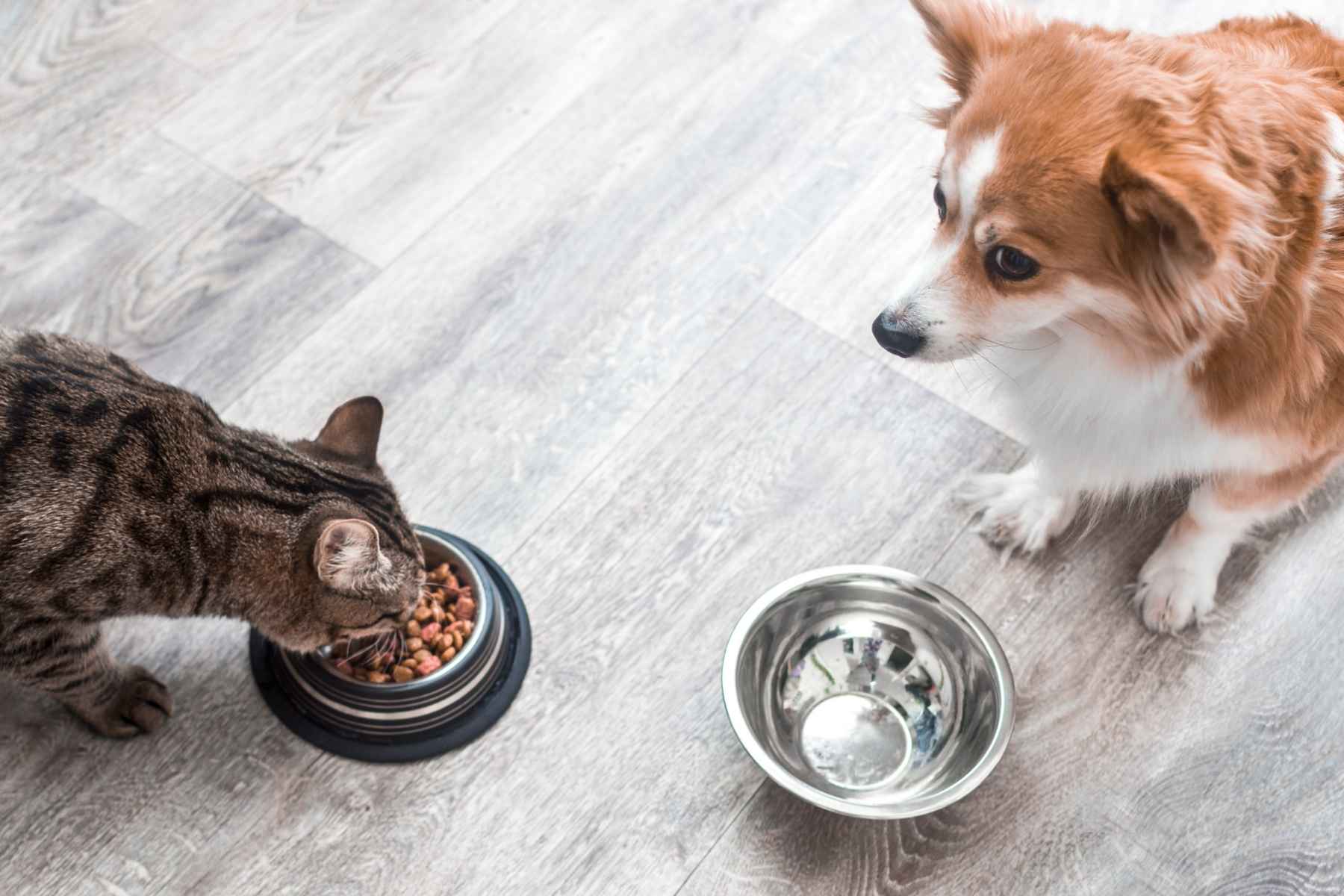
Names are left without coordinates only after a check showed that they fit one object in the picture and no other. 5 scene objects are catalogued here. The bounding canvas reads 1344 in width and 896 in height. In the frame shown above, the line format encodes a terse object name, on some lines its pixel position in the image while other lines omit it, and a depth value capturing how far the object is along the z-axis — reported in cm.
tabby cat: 156
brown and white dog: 134
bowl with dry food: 181
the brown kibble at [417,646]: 184
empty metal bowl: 182
